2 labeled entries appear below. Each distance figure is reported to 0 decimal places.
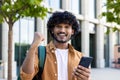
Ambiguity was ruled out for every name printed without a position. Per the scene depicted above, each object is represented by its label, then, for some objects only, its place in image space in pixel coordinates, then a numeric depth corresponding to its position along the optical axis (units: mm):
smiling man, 1652
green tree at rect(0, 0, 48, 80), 5190
